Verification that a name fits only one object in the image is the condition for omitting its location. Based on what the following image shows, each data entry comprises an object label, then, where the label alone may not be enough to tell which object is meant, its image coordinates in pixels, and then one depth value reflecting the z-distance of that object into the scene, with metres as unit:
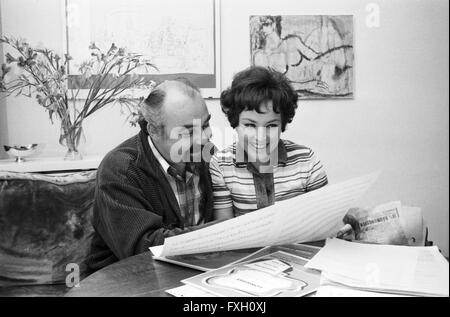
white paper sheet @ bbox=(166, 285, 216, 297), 0.52
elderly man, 0.87
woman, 1.07
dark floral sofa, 1.15
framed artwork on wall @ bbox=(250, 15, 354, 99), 1.70
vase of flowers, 1.48
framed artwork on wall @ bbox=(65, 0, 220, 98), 1.50
